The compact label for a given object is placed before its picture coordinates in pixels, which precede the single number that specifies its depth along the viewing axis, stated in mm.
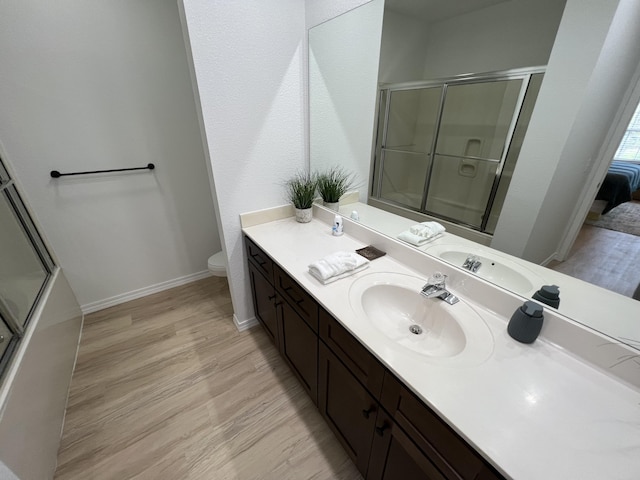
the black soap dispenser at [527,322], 777
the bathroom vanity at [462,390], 560
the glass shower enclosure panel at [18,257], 1412
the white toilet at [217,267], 2084
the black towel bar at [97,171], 1716
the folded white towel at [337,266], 1107
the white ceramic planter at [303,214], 1724
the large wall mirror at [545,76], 715
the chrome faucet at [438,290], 982
